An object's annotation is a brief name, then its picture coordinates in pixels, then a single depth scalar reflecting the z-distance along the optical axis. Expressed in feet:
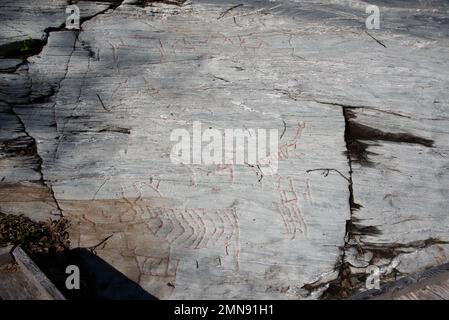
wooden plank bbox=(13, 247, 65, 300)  12.44
